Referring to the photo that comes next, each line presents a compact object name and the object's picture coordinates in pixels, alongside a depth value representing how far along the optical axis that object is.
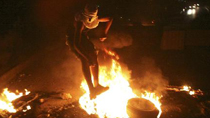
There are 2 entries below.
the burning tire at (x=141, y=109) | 3.72
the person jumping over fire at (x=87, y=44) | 4.18
